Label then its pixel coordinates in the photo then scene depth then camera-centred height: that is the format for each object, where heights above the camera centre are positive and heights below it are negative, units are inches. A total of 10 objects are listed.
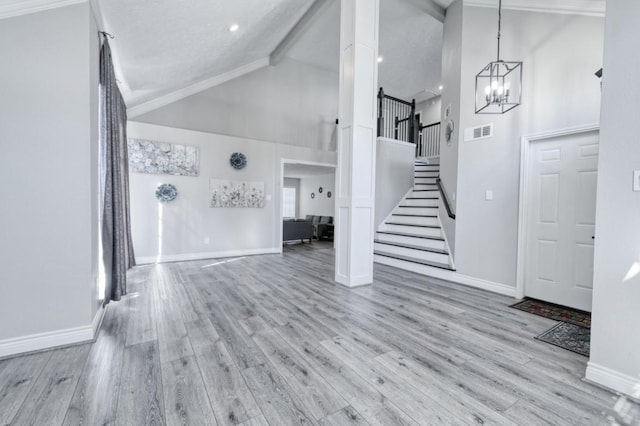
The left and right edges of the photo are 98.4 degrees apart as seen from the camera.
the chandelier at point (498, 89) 119.6 +60.7
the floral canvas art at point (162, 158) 204.7 +33.3
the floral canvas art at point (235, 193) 233.3 +7.5
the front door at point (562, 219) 122.3 -5.8
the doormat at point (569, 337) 91.0 -46.5
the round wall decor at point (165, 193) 210.7 +6.3
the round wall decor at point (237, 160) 239.4 +36.4
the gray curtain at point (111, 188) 111.9 +5.0
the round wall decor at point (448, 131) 176.2 +48.4
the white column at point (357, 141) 151.4 +35.4
